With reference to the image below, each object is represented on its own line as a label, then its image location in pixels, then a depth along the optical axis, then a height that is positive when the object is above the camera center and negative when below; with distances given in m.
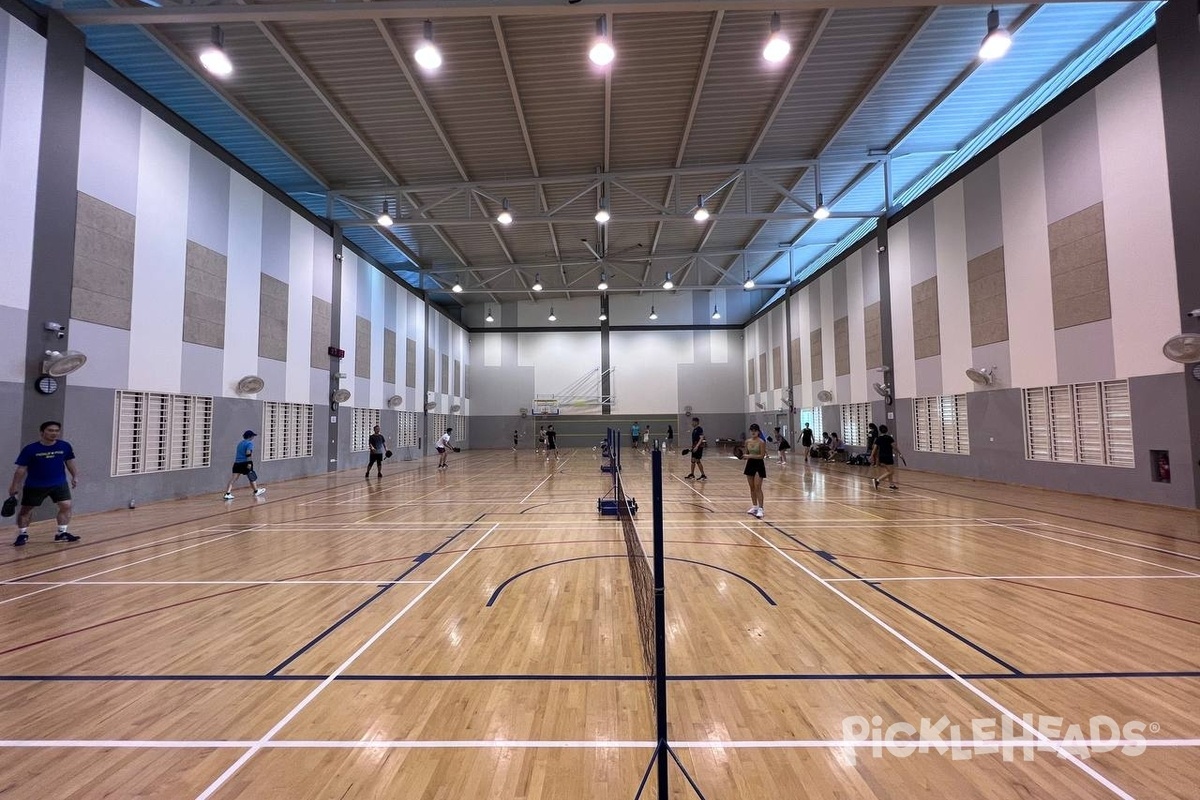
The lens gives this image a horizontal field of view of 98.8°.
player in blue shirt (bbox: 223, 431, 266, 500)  11.77 -0.66
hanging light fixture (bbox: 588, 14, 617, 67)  8.81 +6.58
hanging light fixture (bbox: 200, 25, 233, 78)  8.69 +6.39
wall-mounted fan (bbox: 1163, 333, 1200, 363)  8.57 +1.31
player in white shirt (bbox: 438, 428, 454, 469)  20.16 -0.60
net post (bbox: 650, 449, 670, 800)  2.32 -0.98
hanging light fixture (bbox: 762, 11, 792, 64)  8.85 +6.65
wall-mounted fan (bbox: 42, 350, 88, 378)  8.84 +1.27
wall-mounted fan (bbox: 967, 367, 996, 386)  13.92 +1.41
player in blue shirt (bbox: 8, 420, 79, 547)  7.45 -0.58
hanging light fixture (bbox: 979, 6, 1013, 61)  8.78 +6.65
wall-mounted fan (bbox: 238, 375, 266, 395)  13.71 +1.33
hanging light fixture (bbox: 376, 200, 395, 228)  16.14 +6.69
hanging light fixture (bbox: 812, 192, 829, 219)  15.77 +6.69
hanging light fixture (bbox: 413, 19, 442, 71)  8.89 +6.55
